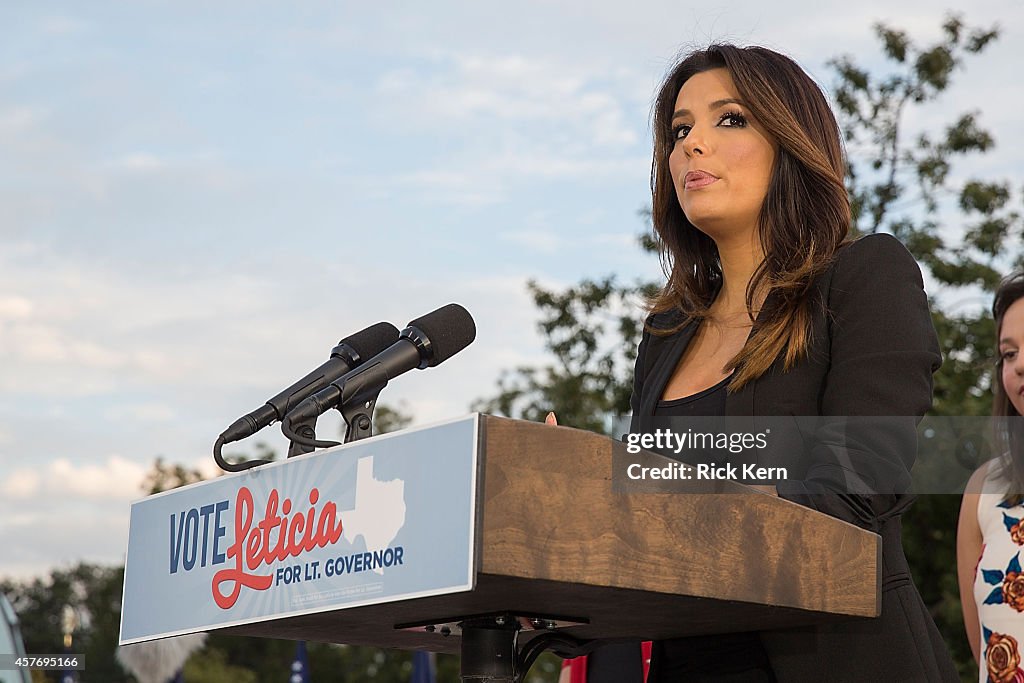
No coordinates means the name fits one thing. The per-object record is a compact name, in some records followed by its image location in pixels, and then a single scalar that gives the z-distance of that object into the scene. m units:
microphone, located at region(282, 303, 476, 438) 4.17
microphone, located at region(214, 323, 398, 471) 4.21
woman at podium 4.04
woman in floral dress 4.76
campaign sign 3.76
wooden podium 3.75
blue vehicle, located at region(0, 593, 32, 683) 4.50
